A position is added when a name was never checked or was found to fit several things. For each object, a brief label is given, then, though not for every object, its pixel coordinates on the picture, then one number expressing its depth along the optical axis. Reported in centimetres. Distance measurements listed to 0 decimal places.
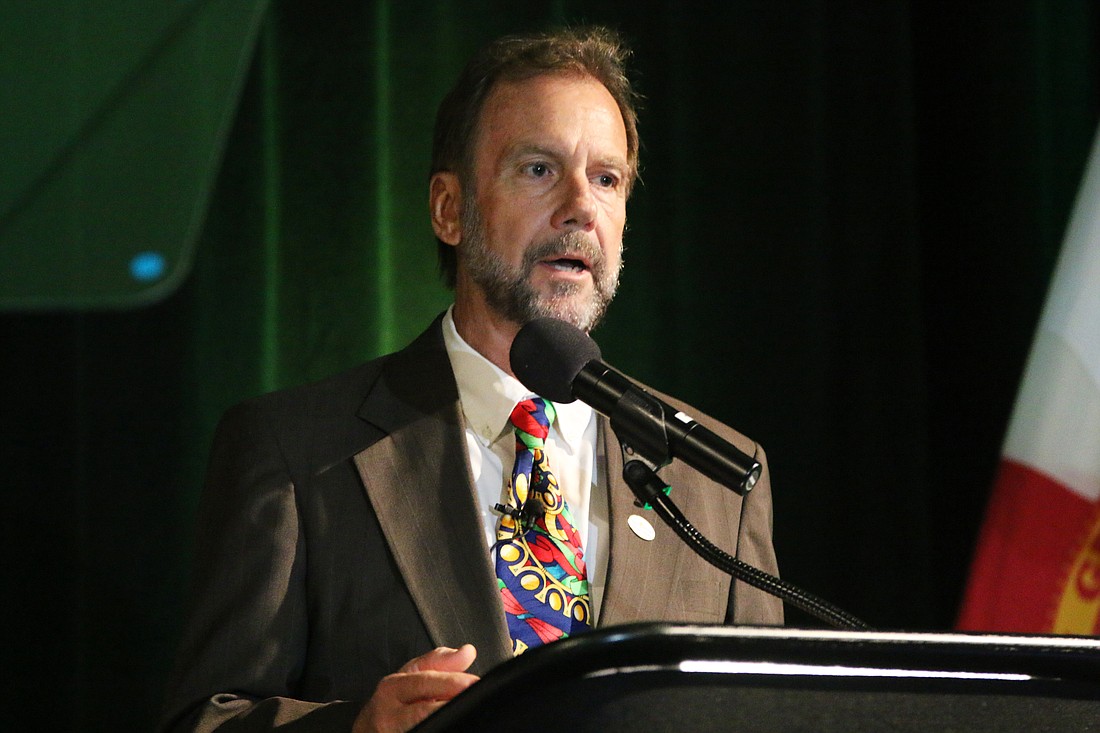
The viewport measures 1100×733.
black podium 260
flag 397
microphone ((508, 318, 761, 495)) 322
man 345
